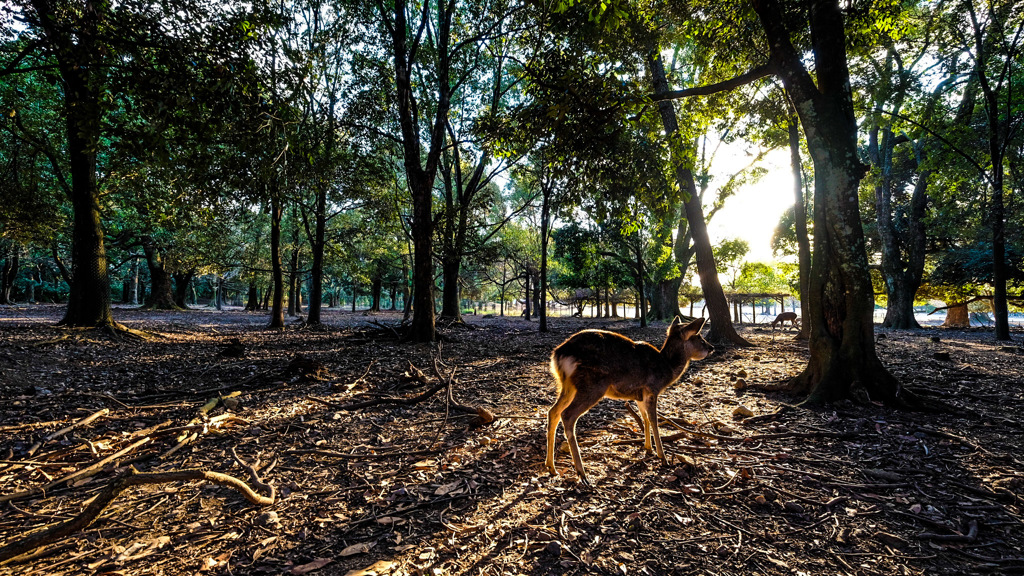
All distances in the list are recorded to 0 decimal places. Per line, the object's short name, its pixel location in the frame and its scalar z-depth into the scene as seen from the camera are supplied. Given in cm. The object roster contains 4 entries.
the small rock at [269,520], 282
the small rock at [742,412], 535
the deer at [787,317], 2335
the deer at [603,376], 370
